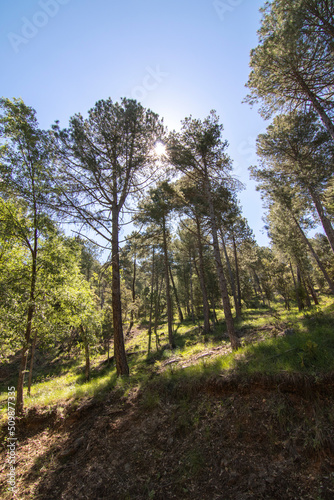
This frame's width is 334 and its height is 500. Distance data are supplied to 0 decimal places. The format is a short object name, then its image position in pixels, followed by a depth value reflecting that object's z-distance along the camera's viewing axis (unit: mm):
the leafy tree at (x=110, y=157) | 9289
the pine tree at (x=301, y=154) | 12980
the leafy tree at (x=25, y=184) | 8062
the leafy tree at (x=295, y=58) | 8820
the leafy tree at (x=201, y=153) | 11000
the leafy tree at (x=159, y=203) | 12197
